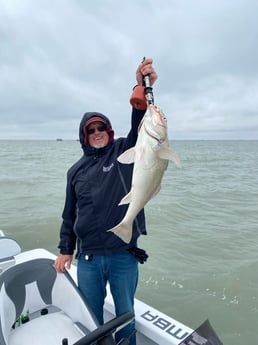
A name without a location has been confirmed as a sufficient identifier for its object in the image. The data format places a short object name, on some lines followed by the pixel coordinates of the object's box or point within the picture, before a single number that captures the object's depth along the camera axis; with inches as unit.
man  105.9
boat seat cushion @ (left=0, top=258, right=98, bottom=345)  101.8
